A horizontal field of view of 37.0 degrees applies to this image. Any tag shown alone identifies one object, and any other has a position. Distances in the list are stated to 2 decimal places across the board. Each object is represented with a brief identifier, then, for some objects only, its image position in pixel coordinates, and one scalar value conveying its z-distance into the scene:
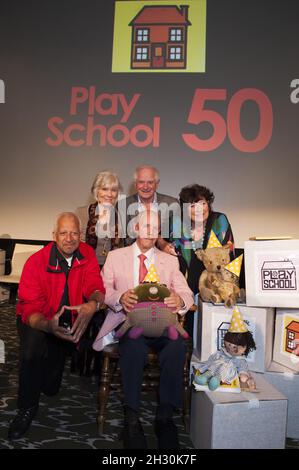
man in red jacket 2.27
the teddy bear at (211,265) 2.70
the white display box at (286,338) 2.48
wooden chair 2.37
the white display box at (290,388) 2.32
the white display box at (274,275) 2.56
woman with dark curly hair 3.10
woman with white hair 3.29
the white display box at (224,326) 2.54
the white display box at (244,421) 1.92
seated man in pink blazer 2.16
